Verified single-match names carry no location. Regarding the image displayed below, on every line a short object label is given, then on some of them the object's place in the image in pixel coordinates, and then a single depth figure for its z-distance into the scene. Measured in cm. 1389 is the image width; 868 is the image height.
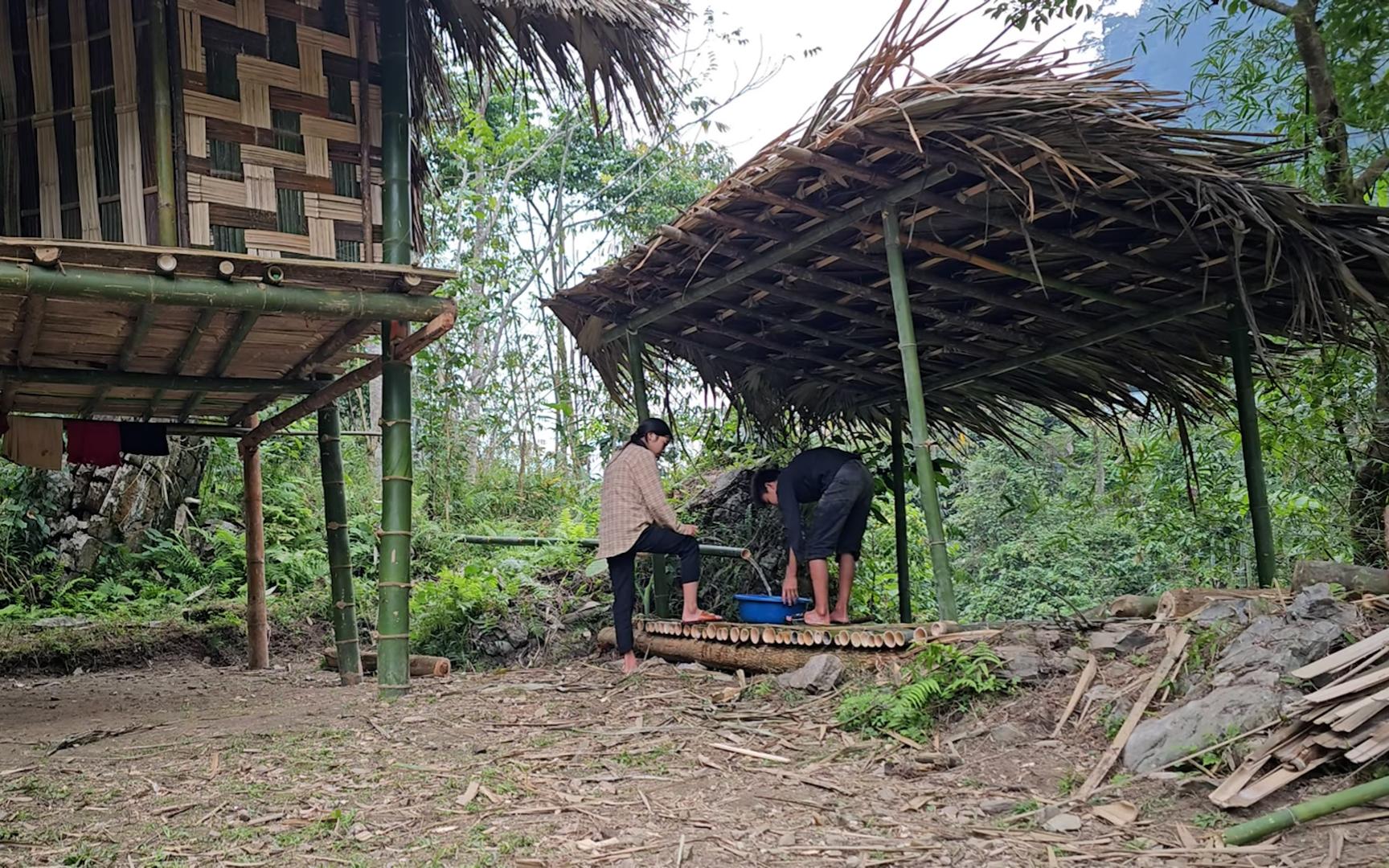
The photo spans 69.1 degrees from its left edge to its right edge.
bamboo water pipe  959
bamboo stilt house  530
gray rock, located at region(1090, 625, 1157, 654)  444
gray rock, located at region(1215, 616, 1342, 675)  367
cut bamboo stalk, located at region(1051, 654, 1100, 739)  407
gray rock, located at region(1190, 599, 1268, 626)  418
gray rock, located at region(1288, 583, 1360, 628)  381
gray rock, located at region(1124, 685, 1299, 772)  342
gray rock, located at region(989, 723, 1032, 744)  407
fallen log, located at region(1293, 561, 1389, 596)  434
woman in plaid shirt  638
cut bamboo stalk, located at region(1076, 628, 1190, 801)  350
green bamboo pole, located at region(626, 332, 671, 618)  742
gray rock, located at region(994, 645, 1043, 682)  450
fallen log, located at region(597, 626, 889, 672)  561
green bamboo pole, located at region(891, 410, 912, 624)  839
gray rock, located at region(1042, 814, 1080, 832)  316
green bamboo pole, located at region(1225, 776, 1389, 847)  285
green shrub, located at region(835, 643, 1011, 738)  444
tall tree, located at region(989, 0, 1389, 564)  625
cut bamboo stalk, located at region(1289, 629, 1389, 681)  342
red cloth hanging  730
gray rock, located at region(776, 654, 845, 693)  526
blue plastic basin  640
